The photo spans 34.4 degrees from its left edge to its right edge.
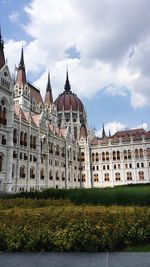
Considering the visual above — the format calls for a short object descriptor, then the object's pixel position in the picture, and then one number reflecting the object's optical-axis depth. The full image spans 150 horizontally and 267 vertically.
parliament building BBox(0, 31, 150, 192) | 44.84
